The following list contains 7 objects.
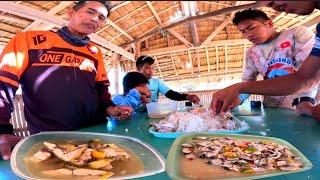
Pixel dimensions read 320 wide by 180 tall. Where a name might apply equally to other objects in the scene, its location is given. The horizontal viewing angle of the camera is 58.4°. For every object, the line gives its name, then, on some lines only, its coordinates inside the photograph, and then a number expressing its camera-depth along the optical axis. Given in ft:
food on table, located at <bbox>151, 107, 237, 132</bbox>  3.15
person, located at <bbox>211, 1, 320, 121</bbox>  3.30
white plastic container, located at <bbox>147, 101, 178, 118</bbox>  5.01
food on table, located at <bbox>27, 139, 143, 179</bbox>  1.90
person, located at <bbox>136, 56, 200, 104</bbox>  7.55
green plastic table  2.11
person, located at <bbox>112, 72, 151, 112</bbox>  6.26
